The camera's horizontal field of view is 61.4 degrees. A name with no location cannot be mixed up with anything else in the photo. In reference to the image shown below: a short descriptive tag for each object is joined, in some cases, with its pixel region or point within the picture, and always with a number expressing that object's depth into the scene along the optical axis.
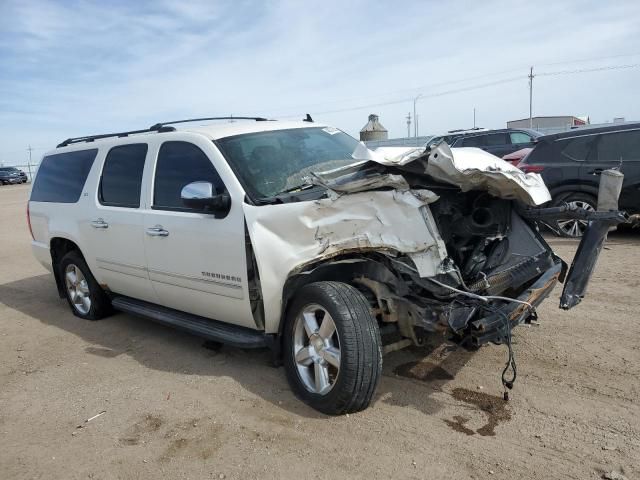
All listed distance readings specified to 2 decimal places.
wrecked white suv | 3.44
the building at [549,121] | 41.88
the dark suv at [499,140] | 14.80
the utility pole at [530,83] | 46.50
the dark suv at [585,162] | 8.15
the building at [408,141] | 25.63
